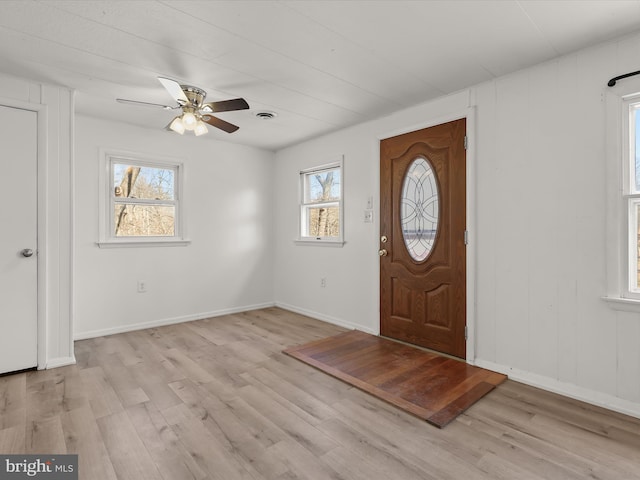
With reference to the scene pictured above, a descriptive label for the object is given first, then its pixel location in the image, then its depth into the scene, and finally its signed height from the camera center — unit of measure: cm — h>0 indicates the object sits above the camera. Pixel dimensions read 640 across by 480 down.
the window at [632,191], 221 +31
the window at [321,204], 441 +46
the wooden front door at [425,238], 309 +1
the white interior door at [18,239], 276 -1
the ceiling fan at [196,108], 262 +103
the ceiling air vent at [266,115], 363 +132
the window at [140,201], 394 +45
